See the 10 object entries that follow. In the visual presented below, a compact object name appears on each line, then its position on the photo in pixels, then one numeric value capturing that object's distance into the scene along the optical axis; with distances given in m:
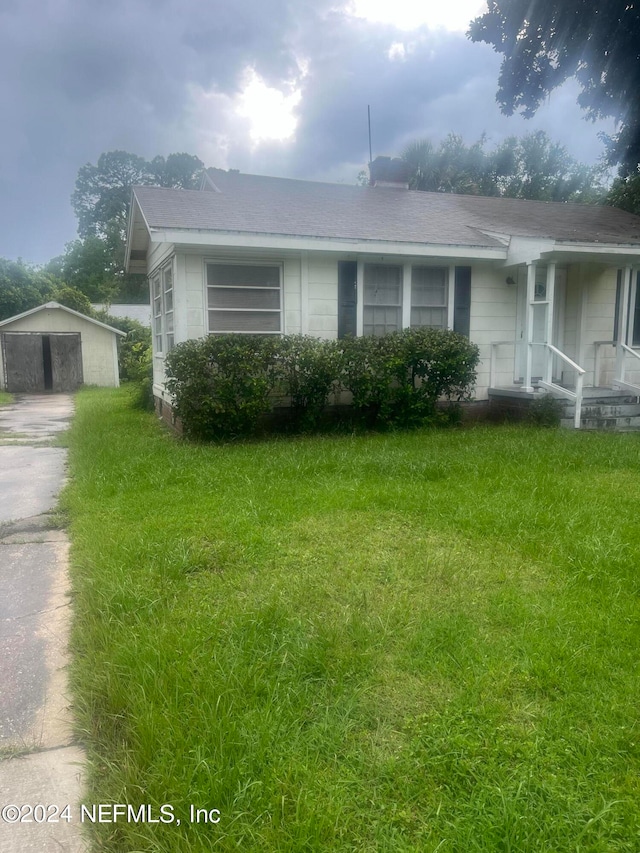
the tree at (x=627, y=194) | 19.42
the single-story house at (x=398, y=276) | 8.52
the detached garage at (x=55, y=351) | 20.95
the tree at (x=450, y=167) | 30.30
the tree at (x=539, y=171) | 31.23
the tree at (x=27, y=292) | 29.16
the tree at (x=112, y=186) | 52.50
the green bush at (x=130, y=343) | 22.53
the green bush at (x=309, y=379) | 7.68
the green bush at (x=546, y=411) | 8.85
